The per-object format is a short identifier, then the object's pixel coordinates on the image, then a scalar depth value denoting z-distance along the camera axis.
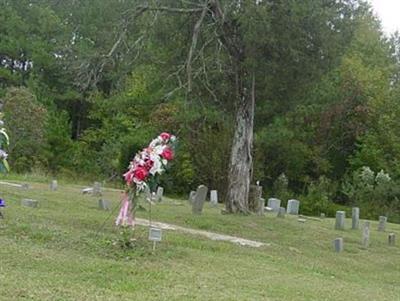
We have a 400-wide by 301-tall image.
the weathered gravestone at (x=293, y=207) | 24.28
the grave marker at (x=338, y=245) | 15.08
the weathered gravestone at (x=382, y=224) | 21.77
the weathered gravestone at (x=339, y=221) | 20.06
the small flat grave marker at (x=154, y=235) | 10.09
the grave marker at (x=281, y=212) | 20.78
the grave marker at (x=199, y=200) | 18.53
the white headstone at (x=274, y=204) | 23.53
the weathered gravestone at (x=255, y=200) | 20.38
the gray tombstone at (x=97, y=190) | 22.39
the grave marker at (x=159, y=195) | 23.62
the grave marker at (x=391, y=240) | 18.02
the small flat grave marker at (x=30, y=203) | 15.18
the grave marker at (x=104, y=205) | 17.03
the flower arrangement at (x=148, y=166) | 10.45
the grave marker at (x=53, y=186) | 22.58
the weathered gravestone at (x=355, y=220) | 20.72
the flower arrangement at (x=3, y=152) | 11.70
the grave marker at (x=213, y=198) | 24.75
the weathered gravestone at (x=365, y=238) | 16.75
